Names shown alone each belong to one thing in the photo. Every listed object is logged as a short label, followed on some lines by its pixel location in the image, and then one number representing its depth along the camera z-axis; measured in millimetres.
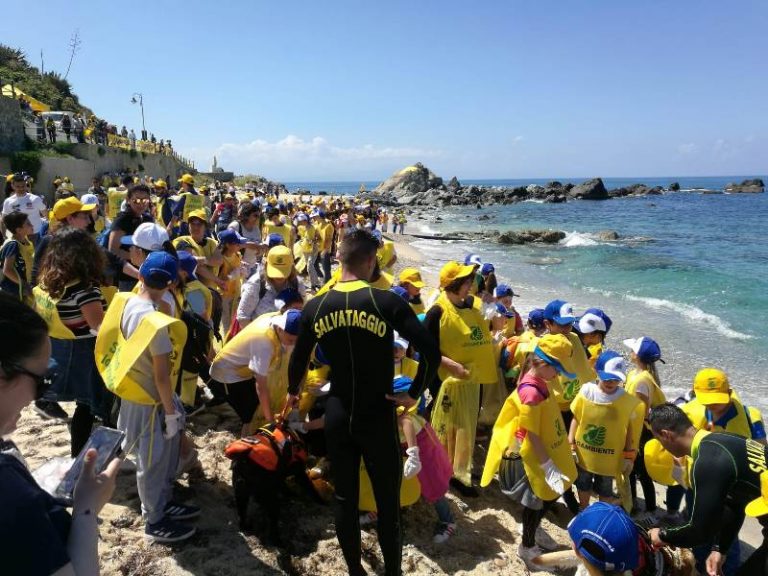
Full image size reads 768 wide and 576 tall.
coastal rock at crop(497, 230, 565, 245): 29750
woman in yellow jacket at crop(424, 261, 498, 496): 4285
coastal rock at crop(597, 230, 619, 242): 32031
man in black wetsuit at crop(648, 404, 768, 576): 2682
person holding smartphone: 1255
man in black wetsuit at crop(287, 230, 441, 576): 2834
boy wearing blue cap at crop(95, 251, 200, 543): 3109
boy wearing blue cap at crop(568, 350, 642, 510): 4027
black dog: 3504
